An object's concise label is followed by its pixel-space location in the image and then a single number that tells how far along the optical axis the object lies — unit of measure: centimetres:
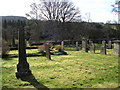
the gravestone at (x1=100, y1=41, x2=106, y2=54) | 1428
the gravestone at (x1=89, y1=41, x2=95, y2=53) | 1570
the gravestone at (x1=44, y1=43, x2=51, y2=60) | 1197
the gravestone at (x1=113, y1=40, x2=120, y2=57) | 1235
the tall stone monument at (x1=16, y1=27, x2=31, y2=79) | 660
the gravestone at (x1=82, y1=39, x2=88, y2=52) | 1713
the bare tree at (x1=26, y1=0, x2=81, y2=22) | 3294
